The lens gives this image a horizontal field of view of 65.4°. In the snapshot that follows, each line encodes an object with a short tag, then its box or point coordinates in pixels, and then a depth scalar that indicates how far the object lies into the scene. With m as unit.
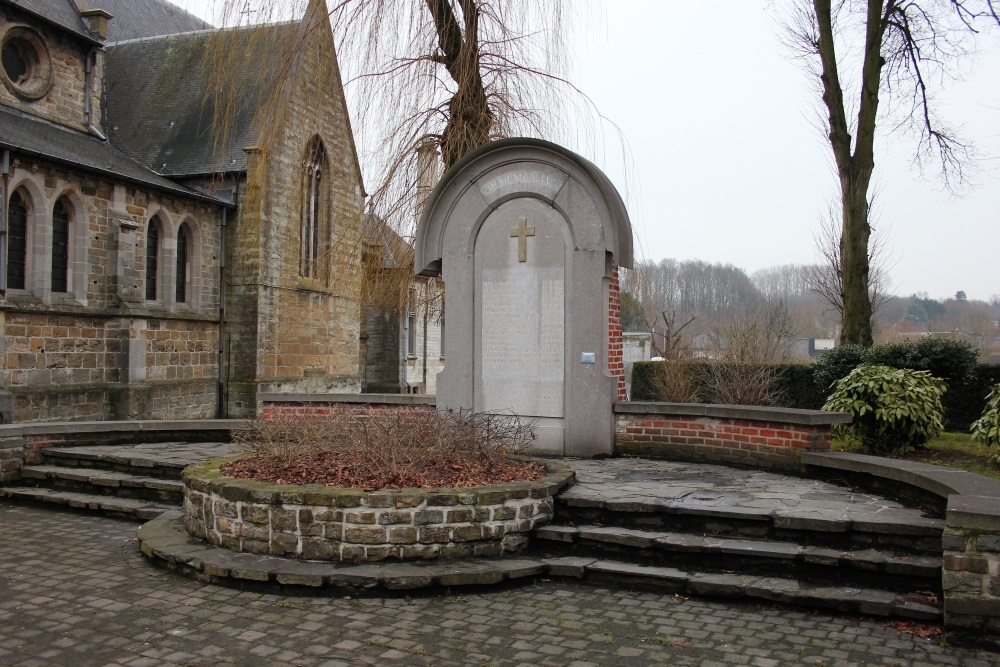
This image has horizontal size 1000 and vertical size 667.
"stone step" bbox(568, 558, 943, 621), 4.70
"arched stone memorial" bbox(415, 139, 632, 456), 8.85
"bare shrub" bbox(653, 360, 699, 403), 16.97
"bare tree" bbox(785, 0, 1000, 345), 14.45
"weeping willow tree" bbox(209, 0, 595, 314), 10.49
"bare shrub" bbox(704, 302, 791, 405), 14.59
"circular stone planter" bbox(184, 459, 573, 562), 5.61
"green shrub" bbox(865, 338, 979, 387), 13.25
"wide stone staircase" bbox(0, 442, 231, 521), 8.23
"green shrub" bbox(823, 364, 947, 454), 9.80
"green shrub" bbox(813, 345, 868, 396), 13.55
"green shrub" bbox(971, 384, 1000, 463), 9.16
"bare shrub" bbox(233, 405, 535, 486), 6.16
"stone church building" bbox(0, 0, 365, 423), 16.83
